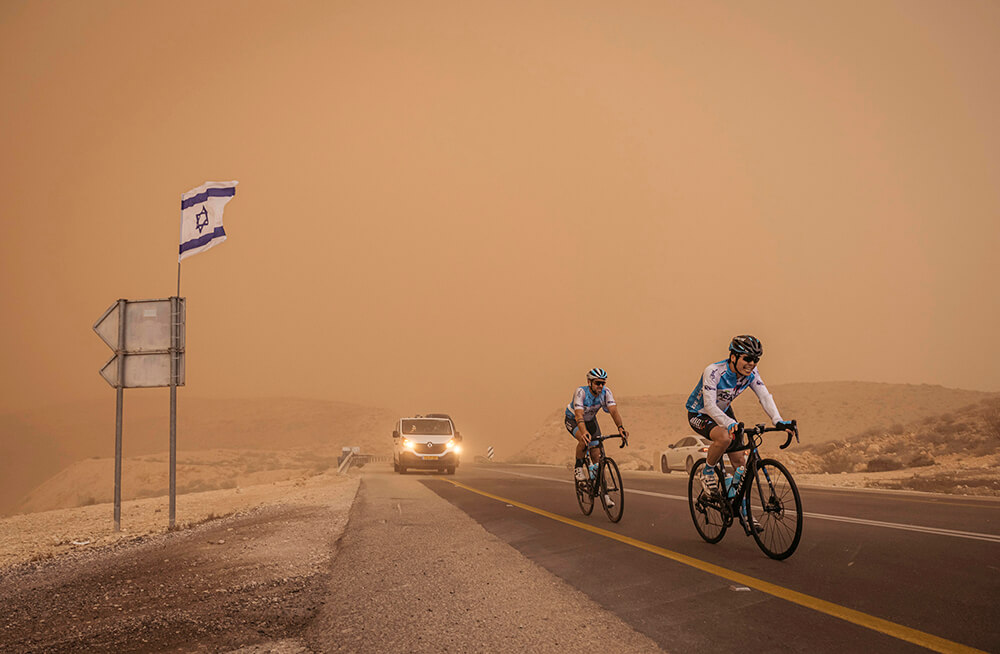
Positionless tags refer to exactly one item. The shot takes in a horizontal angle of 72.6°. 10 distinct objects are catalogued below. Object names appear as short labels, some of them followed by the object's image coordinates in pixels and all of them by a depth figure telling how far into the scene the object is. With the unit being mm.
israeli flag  13016
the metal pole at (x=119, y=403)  11148
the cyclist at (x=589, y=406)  9930
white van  25766
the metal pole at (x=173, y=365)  11188
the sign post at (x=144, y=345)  11234
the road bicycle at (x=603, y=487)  9703
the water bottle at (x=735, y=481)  6871
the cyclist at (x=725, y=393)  6641
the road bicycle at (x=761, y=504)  6215
